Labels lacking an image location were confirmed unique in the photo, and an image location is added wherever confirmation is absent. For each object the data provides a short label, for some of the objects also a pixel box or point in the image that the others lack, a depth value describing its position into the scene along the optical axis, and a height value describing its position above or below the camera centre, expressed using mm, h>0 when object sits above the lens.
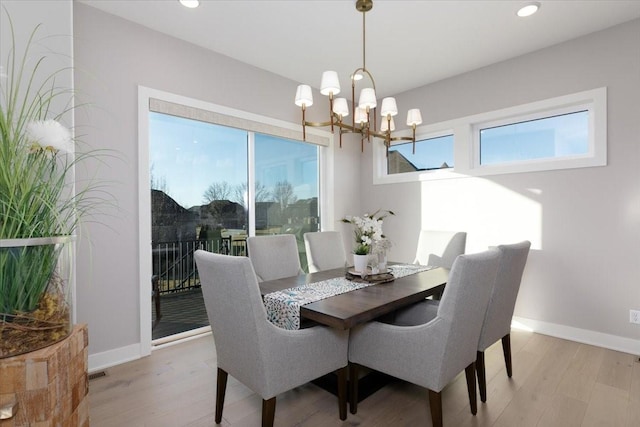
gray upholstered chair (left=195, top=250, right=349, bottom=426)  1500 -655
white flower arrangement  2414 -186
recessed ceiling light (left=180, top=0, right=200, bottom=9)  2459 +1592
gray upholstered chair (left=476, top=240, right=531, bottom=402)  1996 -557
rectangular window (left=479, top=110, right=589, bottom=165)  3130 +734
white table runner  1827 -510
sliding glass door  3023 +157
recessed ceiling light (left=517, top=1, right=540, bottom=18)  2527 +1586
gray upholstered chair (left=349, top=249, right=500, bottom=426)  1553 -654
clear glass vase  951 -248
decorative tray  2355 -487
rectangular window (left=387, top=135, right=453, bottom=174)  4047 +727
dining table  1656 -510
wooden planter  913 -502
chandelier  2188 +790
